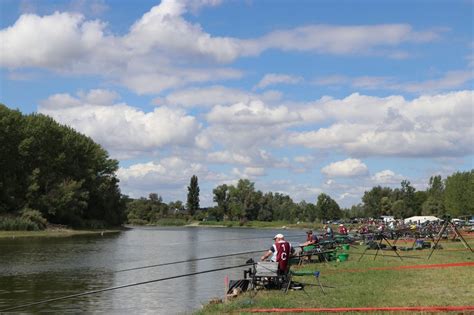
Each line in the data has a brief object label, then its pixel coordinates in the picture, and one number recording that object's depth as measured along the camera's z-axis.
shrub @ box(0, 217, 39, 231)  71.50
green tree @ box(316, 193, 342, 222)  181.25
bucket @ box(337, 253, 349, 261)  28.32
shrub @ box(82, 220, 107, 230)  95.53
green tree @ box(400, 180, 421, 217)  177.96
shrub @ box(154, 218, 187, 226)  178.38
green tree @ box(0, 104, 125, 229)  81.38
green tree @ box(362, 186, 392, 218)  185.88
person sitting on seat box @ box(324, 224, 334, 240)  40.51
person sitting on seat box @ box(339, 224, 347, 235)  44.75
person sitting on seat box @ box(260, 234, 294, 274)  17.77
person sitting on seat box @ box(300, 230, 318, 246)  29.34
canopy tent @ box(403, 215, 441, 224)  97.14
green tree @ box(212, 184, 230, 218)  193.50
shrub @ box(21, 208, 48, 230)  77.38
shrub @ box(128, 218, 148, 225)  174.80
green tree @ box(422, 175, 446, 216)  151.12
